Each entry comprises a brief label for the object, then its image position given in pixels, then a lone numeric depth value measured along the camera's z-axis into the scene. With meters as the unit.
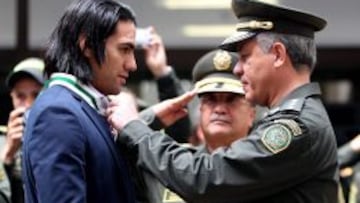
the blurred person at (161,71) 6.45
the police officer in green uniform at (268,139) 4.40
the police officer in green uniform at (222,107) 5.84
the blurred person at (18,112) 6.34
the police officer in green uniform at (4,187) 6.19
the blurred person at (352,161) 7.56
